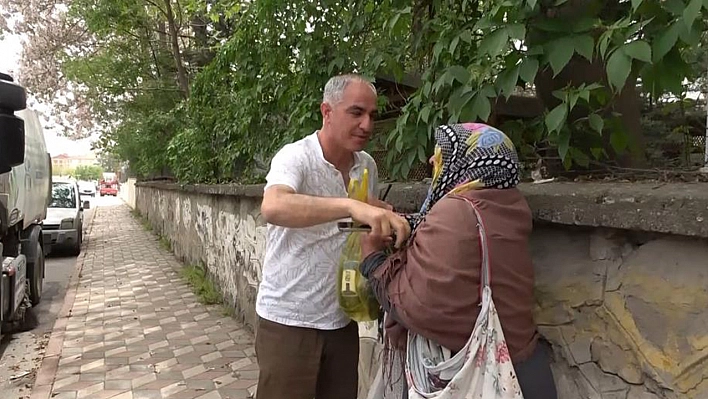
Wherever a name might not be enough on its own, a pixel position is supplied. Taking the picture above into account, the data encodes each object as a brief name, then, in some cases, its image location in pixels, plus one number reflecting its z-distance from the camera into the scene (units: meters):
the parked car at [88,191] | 45.89
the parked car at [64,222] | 13.02
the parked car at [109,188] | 63.38
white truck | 6.18
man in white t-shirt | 2.31
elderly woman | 1.69
